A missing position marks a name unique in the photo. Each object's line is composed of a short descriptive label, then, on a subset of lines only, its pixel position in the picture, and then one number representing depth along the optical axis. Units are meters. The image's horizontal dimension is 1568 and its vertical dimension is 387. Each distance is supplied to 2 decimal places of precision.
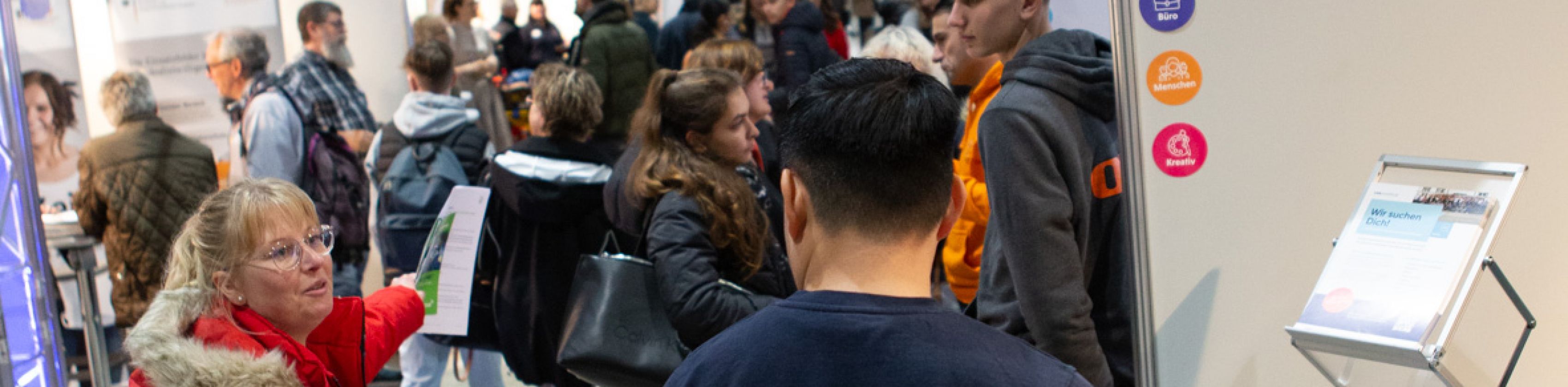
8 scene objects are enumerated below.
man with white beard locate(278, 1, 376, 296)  4.62
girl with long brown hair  2.83
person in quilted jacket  4.20
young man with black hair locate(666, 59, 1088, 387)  1.14
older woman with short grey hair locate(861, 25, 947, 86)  4.72
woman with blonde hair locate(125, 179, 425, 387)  1.99
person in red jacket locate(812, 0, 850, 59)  6.55
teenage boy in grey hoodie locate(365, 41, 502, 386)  4.28
